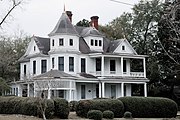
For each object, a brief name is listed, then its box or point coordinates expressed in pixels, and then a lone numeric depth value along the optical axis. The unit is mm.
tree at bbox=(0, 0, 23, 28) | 33944
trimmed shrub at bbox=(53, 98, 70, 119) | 31297
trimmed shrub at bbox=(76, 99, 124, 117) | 33625
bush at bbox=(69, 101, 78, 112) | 41722
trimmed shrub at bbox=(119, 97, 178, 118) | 36031
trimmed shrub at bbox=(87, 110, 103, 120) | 31875
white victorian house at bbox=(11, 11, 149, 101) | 49969
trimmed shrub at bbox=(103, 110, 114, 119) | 33094
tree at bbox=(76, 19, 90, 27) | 75306
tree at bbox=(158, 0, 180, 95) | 55400
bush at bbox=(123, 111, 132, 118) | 34594
